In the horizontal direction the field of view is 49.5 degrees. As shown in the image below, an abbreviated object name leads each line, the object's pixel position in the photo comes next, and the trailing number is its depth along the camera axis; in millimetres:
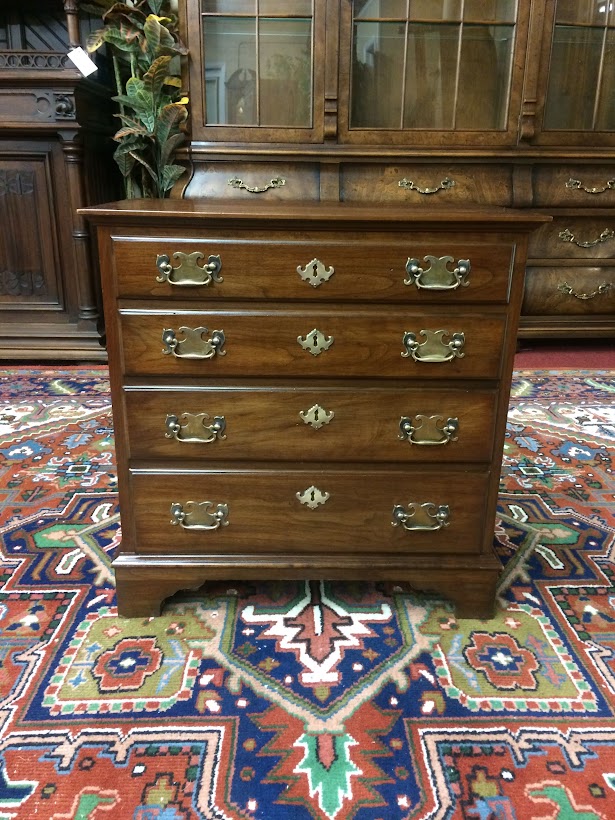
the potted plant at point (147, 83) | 2850
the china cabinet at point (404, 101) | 3020
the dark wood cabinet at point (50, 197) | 2906
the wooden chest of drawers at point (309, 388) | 1248
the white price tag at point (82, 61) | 2818
